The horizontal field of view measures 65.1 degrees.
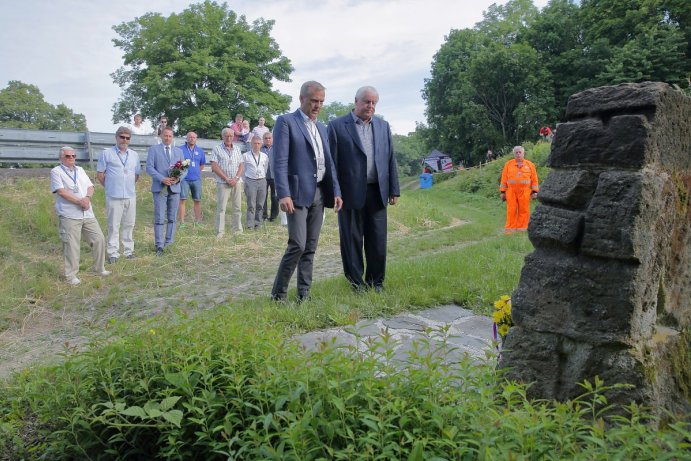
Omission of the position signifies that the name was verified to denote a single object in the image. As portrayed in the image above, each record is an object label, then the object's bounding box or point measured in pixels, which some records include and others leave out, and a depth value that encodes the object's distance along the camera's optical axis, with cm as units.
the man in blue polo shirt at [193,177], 1103
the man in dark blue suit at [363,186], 607
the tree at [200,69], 3934
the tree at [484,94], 4381
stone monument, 281
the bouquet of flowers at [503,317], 365
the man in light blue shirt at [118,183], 885
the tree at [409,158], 8888
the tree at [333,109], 9494
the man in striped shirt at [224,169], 1112
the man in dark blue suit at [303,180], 551
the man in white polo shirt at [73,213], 764
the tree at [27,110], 5694
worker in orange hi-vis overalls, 1225
